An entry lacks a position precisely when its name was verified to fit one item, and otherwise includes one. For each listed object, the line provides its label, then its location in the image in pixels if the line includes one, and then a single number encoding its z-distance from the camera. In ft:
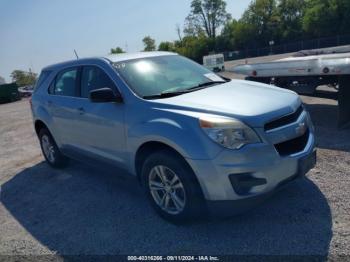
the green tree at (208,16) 315.78
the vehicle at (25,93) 138.82
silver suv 10.98
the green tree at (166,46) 293.23
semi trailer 21.29
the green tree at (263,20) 260.52
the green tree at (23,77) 353.88
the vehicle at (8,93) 115.55
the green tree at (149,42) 296.71
